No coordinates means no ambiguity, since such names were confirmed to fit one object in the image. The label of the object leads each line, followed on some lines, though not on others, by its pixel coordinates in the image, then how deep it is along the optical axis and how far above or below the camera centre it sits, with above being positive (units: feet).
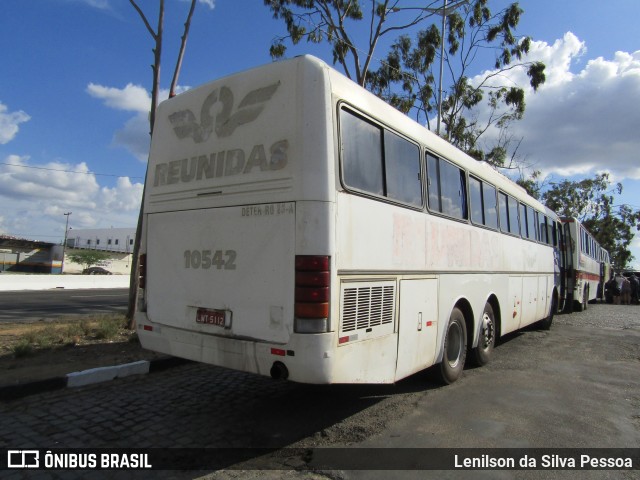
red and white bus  50.06 +3.51
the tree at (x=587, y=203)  152.56 +30.04
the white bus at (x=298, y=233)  12.53 +1.80
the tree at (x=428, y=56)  55.52 +31.82
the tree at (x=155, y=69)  29.81 +15.02
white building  380.21 +42.37
